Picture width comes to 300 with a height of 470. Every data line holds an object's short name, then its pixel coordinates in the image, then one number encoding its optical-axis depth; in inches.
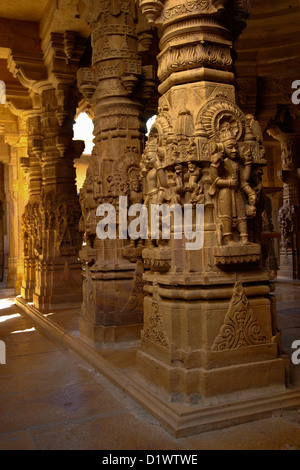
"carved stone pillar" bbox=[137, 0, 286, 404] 125.4
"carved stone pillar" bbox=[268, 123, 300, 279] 496.4
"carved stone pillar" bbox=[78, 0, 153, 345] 206.8
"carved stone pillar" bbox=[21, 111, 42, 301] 376.5
